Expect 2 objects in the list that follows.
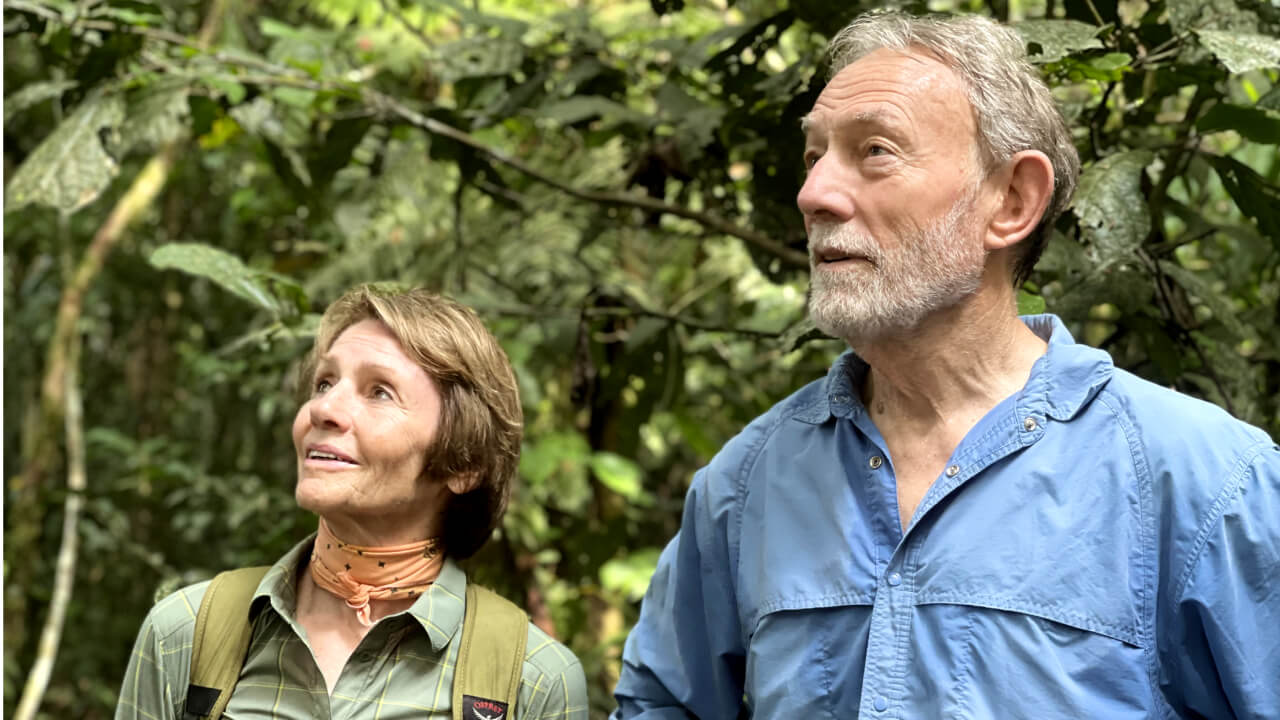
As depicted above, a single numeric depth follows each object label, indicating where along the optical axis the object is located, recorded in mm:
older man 1350
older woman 1656
